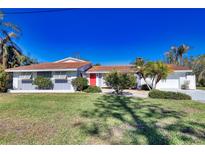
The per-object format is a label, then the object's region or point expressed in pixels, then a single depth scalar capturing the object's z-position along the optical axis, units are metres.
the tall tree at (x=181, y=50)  24.74
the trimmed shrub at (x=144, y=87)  14.56
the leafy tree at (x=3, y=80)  11.34
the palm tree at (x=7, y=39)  14.77
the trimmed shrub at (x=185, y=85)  15.04
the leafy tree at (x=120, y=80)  10.26
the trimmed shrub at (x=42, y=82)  13.05
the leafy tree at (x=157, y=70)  11.58
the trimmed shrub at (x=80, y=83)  12.51
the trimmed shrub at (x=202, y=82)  18.30
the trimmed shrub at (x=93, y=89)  11.60
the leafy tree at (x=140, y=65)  12.34
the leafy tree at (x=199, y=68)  18.51
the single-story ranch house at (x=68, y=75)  13.43
